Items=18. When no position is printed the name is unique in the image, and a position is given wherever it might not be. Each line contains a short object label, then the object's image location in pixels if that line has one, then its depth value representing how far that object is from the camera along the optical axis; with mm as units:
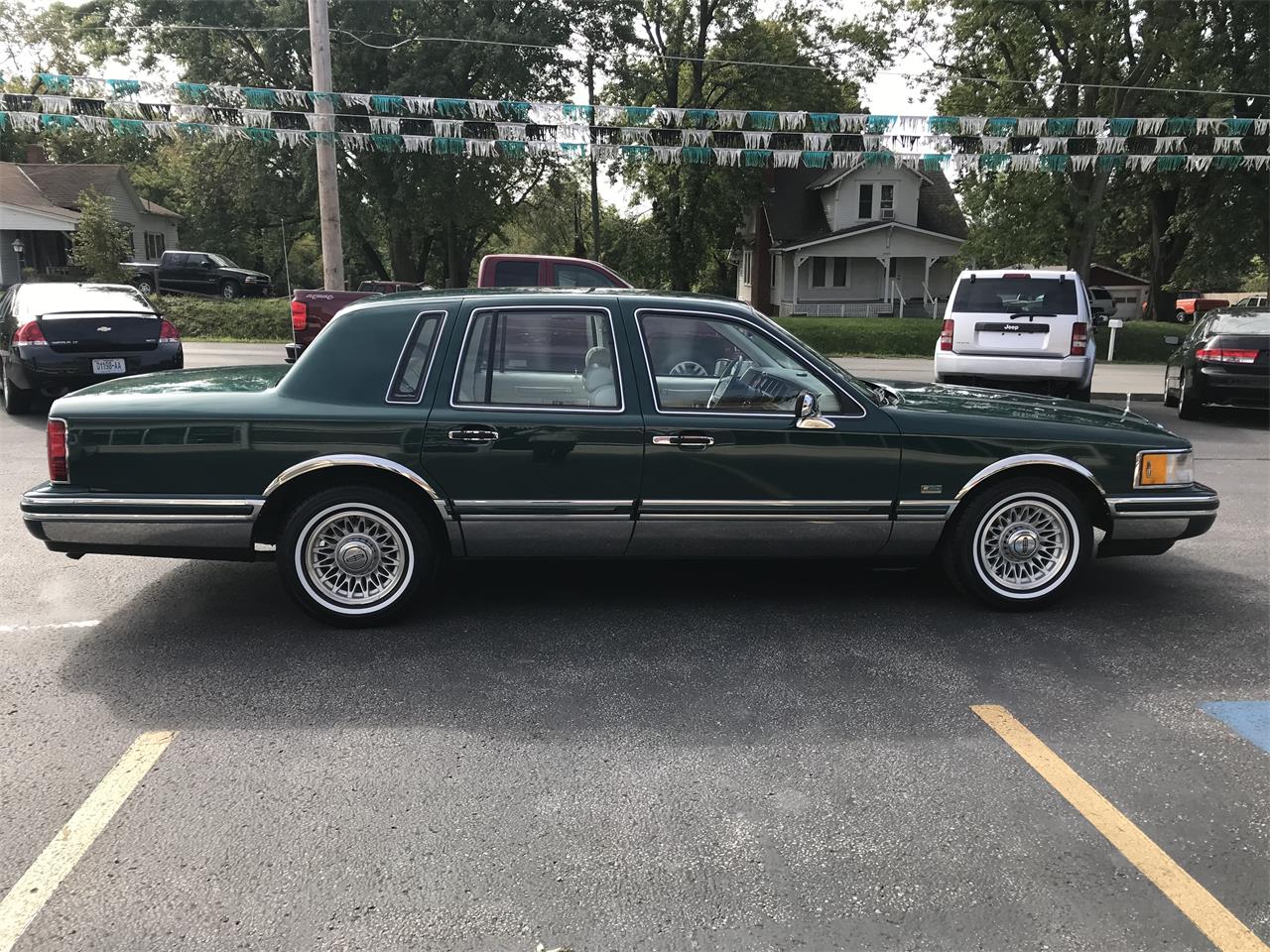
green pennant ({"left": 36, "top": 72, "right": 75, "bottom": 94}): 15023
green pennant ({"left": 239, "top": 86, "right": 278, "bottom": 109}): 15797
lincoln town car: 4406
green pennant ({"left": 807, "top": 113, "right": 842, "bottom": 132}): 16781
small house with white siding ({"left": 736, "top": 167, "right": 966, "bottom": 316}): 39281
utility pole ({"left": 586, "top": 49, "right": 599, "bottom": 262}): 30328
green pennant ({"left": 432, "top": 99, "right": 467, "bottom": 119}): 16625
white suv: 11266
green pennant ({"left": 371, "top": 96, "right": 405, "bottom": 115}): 16312
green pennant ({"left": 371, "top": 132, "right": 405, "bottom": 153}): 16906
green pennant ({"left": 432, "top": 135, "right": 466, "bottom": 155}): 17506
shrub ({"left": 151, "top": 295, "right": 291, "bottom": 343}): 26078
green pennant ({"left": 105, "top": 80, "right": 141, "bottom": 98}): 15102
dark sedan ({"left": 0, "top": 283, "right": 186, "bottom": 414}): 10648
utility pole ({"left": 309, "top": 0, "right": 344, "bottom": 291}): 14703
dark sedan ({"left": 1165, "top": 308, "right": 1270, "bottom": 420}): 11742
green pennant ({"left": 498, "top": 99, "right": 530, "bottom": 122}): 17188
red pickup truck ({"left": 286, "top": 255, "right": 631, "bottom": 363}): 12805
